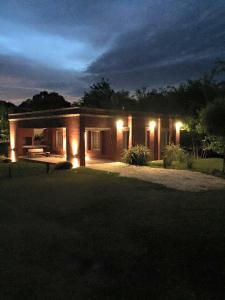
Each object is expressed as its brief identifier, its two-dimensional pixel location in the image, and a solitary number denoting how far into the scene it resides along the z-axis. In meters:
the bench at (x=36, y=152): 16.09
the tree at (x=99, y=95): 31.86
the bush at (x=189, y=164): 13.33
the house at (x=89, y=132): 13.41
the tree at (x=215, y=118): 11.87
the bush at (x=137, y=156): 14.10
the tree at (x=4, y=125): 19.23
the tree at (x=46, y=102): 32.97
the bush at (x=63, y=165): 12.23
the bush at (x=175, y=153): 15.05
